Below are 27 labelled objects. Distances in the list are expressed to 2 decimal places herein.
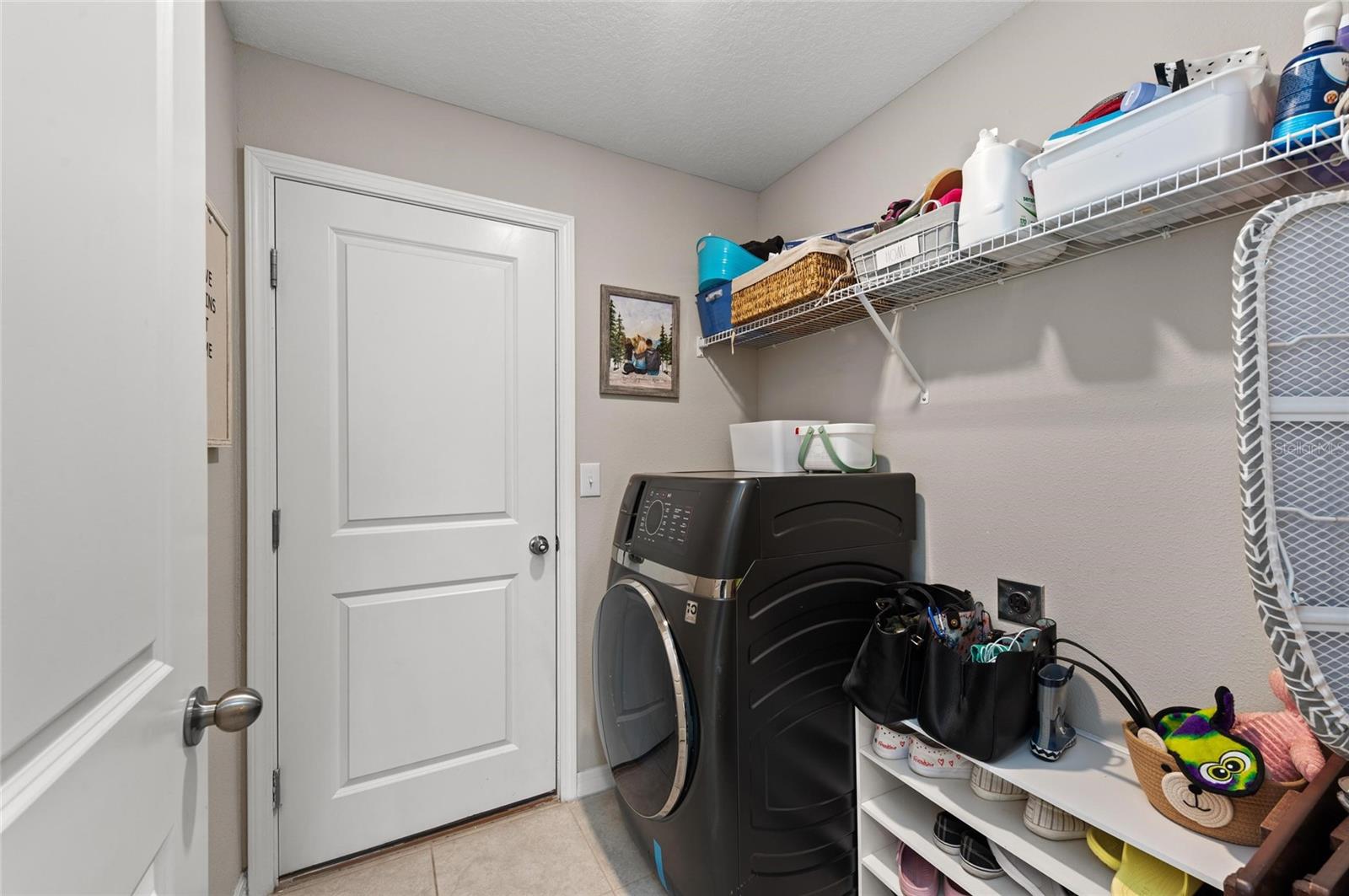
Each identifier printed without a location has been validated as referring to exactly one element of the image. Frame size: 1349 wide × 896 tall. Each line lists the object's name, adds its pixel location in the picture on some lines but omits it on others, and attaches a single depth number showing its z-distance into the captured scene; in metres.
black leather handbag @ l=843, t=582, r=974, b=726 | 1.30
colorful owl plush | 0.90
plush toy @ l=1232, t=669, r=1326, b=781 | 0.86
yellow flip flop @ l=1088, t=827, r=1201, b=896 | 0.93
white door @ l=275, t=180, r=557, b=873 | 1.73
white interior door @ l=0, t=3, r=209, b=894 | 0.33
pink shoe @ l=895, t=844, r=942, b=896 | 1.33
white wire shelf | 0.94
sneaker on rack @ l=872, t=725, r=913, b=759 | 1.42
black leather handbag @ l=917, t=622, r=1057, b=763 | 1.16
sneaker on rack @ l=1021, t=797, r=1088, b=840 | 1.13
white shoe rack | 0.94
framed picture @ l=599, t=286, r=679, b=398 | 2.20
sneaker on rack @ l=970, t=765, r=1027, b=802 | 1.24
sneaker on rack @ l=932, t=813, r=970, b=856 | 1.29
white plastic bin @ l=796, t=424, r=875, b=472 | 1.75
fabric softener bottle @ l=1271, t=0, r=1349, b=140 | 0.90
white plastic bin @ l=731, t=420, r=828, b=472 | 1.91
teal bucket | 2.19
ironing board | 0.56
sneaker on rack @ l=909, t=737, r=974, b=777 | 1.32
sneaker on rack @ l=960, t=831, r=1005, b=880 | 1.21
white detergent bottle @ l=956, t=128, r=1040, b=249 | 1.28
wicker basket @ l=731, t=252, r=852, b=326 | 1.72
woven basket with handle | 0.89
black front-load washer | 1.34
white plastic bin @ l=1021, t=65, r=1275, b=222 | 0.96
